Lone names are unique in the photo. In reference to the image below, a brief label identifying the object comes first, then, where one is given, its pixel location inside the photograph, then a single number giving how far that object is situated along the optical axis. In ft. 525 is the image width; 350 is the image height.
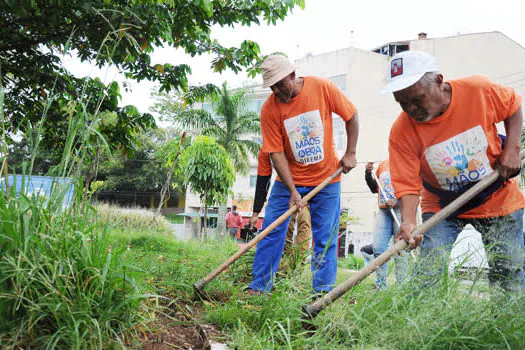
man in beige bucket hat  11.81
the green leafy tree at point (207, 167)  45.98
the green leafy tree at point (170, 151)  41.06
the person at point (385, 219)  17.19
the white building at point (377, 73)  83.35
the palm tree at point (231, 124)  73.77
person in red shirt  48.46
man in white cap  8.39
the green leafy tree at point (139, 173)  132.36
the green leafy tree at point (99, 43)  14.97
